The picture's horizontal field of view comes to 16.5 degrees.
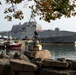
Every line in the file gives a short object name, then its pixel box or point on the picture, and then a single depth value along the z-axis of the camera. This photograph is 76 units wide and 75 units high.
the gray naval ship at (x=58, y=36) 130.50
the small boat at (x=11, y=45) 82.94
